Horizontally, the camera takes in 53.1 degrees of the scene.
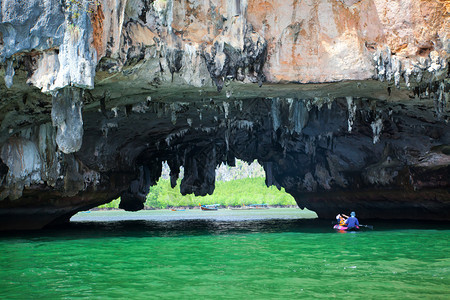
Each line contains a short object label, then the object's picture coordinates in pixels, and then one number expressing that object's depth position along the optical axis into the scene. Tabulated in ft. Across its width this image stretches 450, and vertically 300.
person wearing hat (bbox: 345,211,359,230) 71.51
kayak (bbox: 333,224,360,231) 71.89
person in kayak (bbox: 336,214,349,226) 72.92
